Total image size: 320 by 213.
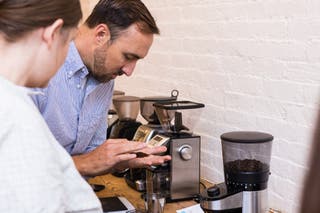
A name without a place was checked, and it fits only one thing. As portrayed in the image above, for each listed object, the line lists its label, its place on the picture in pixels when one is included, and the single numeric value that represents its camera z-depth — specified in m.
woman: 0.81
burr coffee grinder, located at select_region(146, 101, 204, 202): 1.71
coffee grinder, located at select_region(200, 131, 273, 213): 1.45
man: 1.60
